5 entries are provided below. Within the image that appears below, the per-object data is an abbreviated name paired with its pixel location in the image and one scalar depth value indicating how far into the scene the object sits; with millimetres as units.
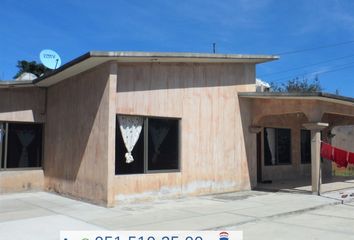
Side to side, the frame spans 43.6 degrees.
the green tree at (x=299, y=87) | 46906
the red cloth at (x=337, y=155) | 14094
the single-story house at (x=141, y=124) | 11680
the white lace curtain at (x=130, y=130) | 11789
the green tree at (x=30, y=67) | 42488
